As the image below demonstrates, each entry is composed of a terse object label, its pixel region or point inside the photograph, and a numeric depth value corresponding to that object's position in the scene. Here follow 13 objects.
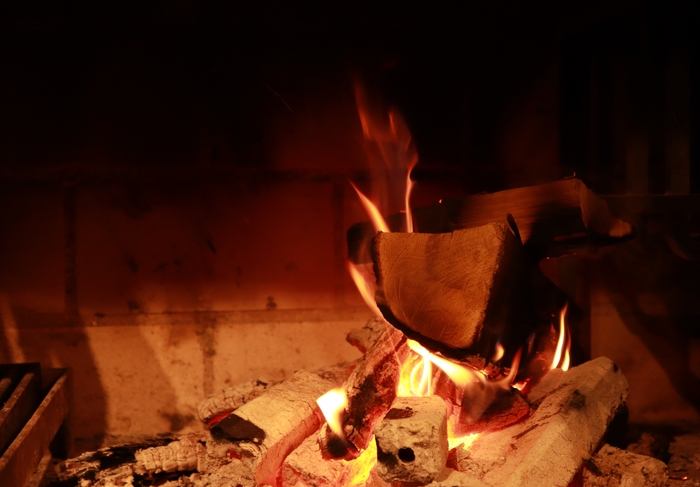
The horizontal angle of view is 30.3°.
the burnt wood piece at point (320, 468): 0.88
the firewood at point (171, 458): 0.93
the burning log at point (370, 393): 0.89
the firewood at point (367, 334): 0.98
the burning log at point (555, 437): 0.84
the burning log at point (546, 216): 0.87
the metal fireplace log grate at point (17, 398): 0.87
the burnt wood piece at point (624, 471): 0.86
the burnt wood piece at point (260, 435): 0.88
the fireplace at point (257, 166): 1.01
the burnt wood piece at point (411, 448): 0.82
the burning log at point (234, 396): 0.97
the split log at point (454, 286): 0.84
